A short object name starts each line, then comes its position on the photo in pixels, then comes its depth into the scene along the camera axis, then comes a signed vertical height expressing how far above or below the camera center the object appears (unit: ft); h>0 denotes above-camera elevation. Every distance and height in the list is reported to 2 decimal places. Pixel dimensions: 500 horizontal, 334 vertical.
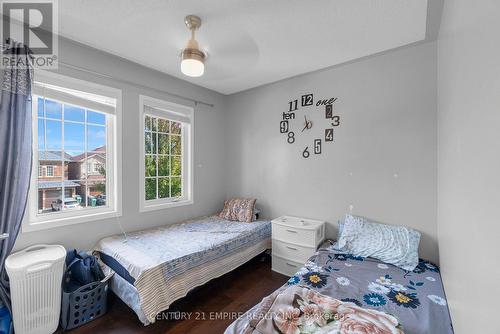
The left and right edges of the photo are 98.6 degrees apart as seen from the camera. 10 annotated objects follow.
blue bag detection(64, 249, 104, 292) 6.14 -2.98
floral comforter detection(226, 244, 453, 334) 3.94 -2.97
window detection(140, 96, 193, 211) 9.00 +0.62
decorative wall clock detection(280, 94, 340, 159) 8.75 +1.97
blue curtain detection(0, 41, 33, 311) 5.48 +0.61
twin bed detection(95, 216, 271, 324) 5.64 -2.73
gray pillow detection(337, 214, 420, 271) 6.48 -2.44
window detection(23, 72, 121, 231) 6.53 +0.60
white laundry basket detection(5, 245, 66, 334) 5.03 -2.94
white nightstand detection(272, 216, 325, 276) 8.11 -2.93
